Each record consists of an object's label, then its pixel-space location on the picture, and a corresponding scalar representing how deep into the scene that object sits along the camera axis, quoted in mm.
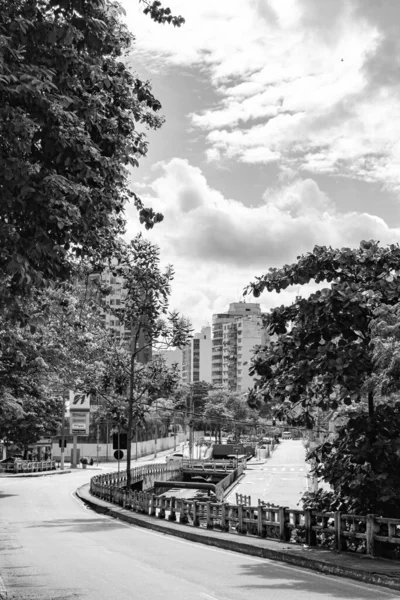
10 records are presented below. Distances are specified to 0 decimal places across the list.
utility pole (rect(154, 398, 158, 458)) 128038
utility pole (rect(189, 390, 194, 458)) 115412
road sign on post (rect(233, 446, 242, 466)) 129100
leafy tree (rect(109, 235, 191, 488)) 32062
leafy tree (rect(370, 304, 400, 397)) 14414
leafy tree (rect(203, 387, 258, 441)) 163500
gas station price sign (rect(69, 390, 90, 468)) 86000
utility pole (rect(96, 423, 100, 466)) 108500
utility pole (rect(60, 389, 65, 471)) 85256
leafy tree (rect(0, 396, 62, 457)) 67062
